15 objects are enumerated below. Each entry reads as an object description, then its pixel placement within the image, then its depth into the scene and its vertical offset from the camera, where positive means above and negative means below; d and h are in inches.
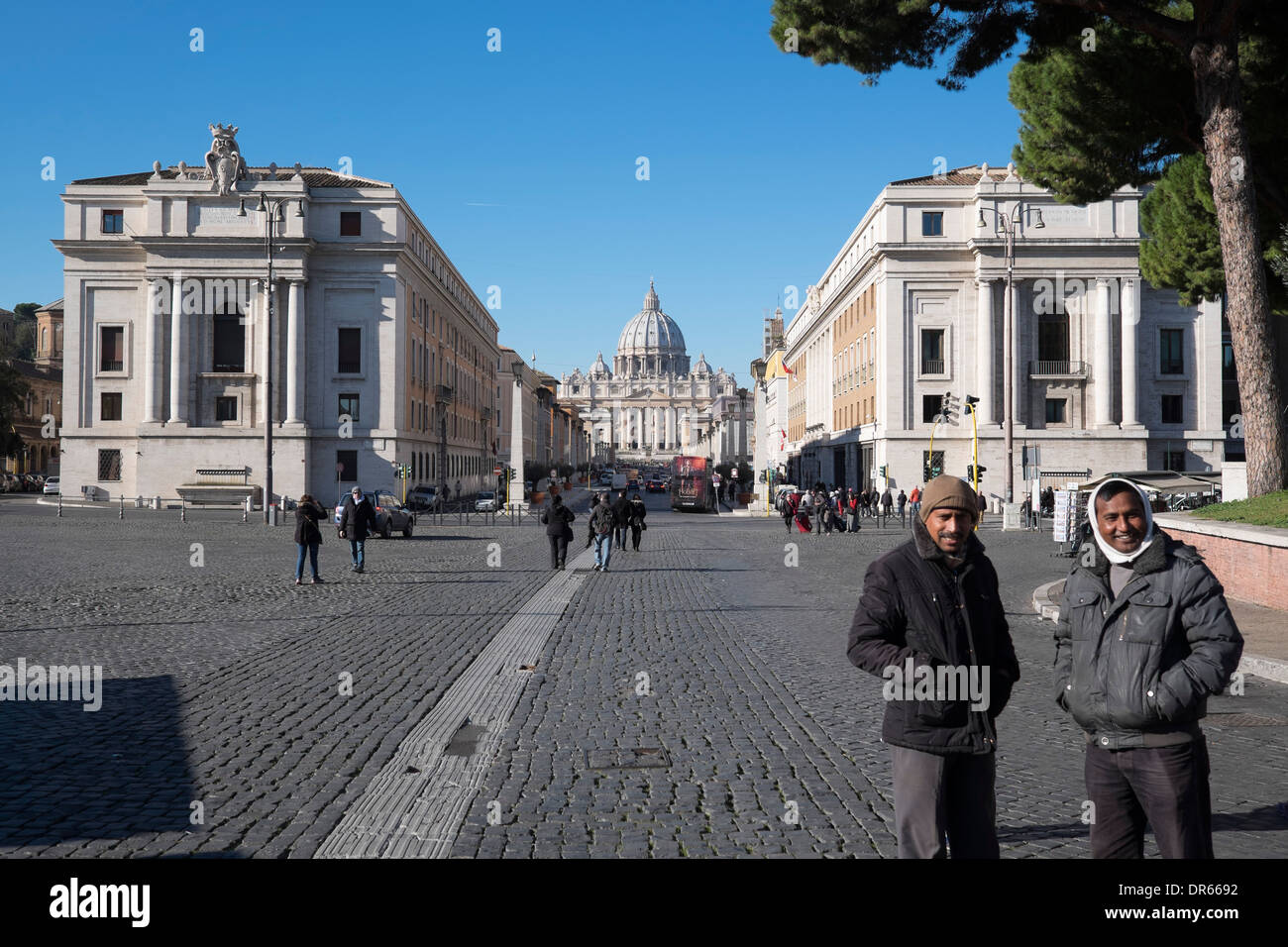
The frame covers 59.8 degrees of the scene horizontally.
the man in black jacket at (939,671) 143.4 -23.2
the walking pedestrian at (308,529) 676.7 -23.2
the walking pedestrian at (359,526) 756.6 -23.4
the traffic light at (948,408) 1585.9 +129.9
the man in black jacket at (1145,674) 137.2 -22.6
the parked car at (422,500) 1972.4 -15.6
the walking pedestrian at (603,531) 810.8 -28.7
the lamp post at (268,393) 1501.0 +135.7
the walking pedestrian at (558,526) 805.2 -24.9
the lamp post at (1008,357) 1549.0 +203.1
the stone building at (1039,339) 1991.9 +278.7
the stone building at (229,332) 2092.8 +306.4
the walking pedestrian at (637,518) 1063.0 -27.0
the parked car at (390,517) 1228.5 -28.5
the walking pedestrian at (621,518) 958.4 -23.5
